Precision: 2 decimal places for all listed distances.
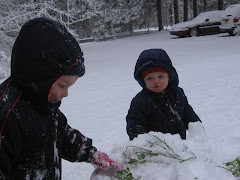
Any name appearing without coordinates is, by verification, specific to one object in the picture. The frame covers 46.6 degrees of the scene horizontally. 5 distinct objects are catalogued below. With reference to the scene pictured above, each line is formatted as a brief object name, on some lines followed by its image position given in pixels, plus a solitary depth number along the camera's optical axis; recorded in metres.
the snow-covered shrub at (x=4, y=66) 8.93
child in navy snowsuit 2.46
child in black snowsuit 1.38
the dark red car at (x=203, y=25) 19.38
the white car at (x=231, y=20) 15.54
